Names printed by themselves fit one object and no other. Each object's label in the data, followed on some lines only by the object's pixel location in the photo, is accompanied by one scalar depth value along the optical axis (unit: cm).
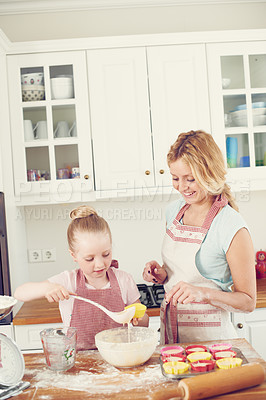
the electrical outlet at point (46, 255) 294
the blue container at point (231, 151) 266
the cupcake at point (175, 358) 126
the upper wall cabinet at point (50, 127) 260
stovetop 241
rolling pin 106
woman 159
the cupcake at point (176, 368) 119
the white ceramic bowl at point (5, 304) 120
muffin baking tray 118
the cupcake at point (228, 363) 120
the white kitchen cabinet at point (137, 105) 260
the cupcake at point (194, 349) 131
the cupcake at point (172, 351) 130
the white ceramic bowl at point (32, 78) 260
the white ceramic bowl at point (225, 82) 266
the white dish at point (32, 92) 262
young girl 157
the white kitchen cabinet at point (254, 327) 240
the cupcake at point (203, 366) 119
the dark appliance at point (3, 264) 237
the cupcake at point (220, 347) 130
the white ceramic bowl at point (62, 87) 262
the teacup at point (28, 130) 262
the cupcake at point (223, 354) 126
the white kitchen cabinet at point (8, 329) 235
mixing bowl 127
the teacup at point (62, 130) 263
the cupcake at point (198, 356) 124
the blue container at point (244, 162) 267
